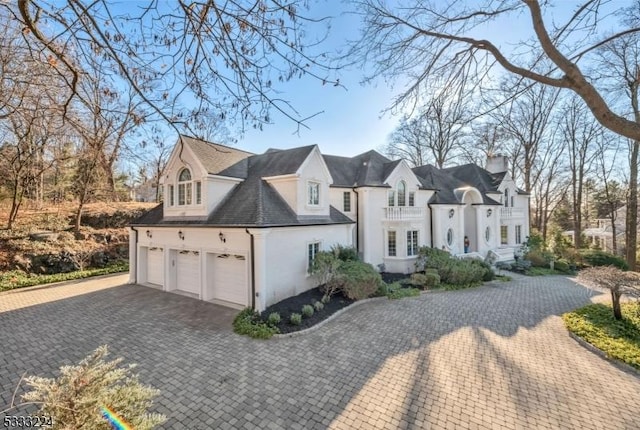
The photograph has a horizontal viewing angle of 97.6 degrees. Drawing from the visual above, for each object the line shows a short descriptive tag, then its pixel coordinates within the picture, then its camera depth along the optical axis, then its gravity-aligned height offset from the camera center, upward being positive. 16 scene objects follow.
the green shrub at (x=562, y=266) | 22.89 -4.26
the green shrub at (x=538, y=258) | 24.05 -3.77
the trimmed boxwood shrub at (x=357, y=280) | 13.12 -2.98
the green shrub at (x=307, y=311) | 11.03 -3.72
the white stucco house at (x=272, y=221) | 12.07 -0.18
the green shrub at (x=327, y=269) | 12.91 -2.40
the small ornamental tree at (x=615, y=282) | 10.66 -2.68
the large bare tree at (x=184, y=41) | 3.78 +2.60
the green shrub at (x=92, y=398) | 3.58 -2.44
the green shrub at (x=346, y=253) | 14.45 -1.89
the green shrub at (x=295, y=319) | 10.32 -3.77
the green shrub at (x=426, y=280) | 16.28 -3.78
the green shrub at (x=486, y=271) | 18.06 -3.62
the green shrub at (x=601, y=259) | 22.89 -3.82
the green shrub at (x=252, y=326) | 9.52 -3.84
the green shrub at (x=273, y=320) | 10.19 -3.73
